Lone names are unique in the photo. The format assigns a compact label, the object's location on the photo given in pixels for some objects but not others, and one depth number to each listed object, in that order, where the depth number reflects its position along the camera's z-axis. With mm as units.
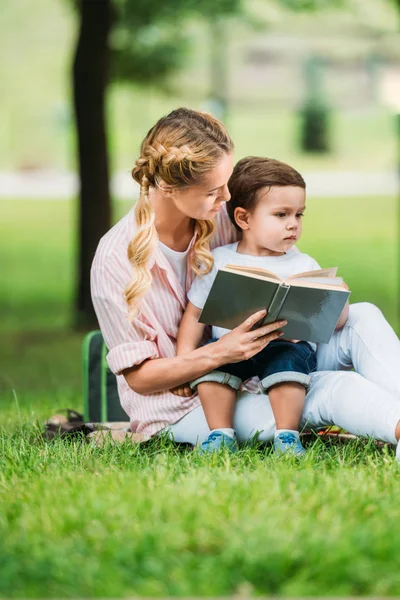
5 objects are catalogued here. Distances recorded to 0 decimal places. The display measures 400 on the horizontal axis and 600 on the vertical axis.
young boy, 6727
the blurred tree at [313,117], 43316
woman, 6685
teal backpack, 8732
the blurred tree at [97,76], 17253
